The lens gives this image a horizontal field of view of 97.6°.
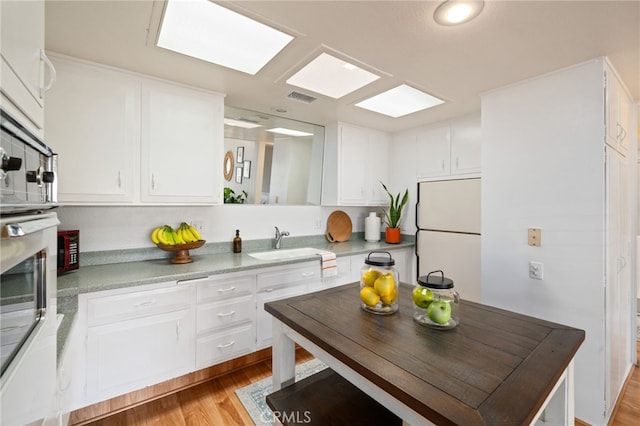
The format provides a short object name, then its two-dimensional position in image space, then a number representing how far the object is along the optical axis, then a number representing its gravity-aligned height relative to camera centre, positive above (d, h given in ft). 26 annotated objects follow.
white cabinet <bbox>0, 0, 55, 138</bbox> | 1.78 +1.13
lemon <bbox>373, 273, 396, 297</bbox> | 3.98 -1.06
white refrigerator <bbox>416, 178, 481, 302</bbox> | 9.18 -0.70
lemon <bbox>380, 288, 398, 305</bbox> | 4.00 -1.24
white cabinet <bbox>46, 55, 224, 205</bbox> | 5.84 +1.70
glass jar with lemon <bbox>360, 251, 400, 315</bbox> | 4.01 -1.12
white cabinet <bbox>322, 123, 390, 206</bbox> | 10.64 +1.83
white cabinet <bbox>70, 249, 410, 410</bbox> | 5.34 -2.60
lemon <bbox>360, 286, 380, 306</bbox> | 4.03 -1.24
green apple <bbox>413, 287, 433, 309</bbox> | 3.68 -1.13
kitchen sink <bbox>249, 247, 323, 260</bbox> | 8.81 -1.39
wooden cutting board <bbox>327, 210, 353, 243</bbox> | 11.33 -0.64
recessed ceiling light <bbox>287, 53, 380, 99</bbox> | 6.08 +3.23
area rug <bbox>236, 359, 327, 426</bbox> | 5.82 -4.28
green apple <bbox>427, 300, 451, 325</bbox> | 3.52 -1.26
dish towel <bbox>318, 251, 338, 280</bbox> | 8.61 -1.65
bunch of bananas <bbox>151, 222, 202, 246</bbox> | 7.14 -0.64
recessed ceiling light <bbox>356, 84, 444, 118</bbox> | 7.79 +3.34
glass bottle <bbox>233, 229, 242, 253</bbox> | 8.88 -1.06
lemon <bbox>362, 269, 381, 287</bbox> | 4.23 -0.99
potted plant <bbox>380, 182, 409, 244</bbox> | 11.48 -0.19
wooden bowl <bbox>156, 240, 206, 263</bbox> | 7.00 -0.96
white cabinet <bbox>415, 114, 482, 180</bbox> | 9.43 +2.29
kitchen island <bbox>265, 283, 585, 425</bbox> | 2.29 -1.52
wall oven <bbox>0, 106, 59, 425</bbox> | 1.57 -0.51
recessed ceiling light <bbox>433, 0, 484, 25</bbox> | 4.12 +3.08
